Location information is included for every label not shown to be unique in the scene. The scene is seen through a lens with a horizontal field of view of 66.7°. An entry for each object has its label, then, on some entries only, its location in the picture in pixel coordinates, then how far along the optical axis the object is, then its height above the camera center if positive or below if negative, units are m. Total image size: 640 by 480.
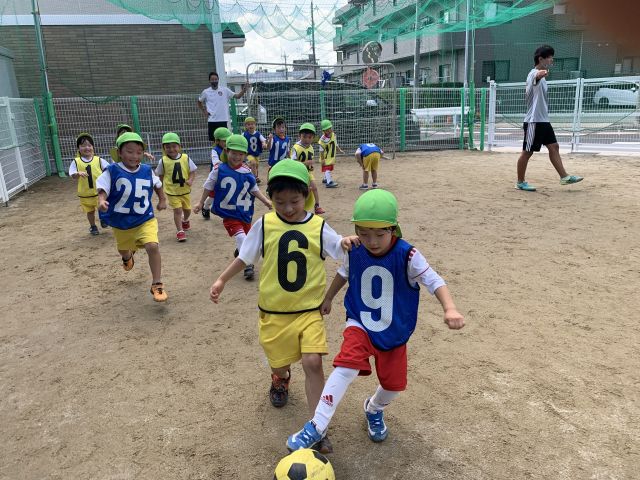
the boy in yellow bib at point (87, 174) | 7.03 -0.78
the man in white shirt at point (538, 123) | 7.80 -0.44
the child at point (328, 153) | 10.07 -0.95
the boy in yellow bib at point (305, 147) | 8.57 -0.71
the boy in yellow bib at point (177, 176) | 6.61 -0.83
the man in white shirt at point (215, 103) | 11.27 +0.19
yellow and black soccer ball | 2.20 -1.59
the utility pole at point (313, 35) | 14.27 +2.08
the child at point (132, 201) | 4.48 -0.77
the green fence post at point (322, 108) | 13.89 -0.06
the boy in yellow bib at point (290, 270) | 2.68 -0.89
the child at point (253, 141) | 10.22 -0.66
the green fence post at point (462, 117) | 14.81 -0.54
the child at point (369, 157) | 9.12 -0.97
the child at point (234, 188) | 5.07 -0.78
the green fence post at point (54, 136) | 11.58 -0.39
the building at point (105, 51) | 12.74 +1.72
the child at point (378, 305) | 2.43 -1.02
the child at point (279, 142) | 9.77 -0.66
